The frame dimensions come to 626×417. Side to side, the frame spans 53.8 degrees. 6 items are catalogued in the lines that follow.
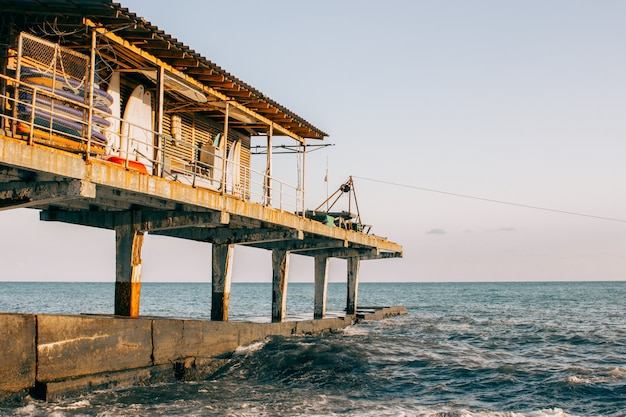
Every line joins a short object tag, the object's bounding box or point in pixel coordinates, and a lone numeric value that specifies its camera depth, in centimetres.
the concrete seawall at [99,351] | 1264
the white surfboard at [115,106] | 1672
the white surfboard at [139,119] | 1733
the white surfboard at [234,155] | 2347
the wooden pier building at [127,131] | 1277
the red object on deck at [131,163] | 1391
